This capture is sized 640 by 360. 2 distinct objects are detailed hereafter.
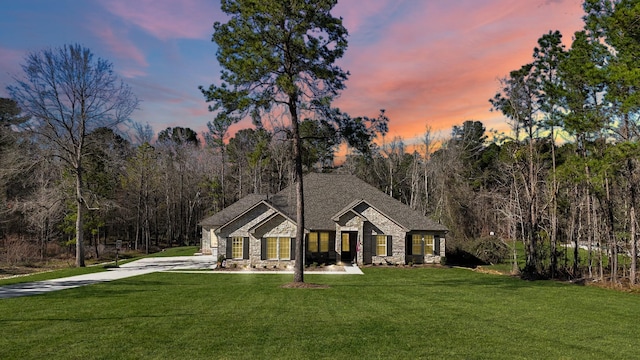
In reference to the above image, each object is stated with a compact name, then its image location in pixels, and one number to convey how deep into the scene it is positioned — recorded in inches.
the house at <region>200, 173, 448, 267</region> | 1201.4
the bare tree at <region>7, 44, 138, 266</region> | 1091.9
